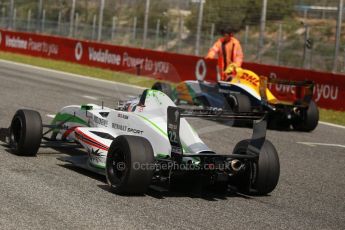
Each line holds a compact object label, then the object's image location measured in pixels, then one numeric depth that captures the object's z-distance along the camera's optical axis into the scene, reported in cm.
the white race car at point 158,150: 725
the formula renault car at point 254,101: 1473
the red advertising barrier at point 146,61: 1942
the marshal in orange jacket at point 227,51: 1727
